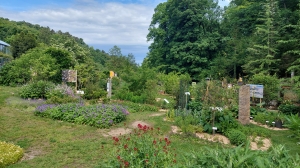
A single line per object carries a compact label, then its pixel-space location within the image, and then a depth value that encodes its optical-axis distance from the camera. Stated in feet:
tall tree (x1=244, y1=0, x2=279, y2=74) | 53.72
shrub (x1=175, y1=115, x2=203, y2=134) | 22.33
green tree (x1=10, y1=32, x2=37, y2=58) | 94.68
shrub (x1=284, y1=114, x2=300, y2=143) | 23.56
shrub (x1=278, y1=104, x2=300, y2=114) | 33.53
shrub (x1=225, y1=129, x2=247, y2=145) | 20.20
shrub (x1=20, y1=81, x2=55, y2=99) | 37.76
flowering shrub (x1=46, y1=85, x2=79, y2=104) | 32.19
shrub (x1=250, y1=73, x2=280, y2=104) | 38.58
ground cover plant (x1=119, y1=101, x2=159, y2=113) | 34.65
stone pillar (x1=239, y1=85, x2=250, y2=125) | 27.32
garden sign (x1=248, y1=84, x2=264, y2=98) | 35.03
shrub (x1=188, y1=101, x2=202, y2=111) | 30.27
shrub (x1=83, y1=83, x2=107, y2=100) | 40.09
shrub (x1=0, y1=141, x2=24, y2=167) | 14.14
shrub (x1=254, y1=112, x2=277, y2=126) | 29.12
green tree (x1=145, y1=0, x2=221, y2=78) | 77.87
